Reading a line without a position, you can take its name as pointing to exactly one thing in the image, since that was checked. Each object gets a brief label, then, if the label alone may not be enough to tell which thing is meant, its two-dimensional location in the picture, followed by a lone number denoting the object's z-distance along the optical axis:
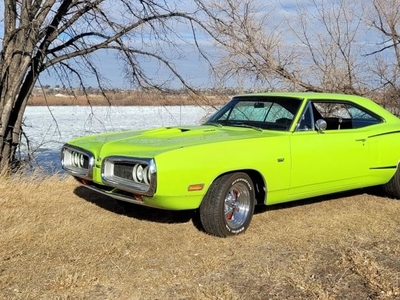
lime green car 4.69
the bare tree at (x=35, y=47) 8.66
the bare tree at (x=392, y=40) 13.72
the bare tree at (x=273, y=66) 13.68
